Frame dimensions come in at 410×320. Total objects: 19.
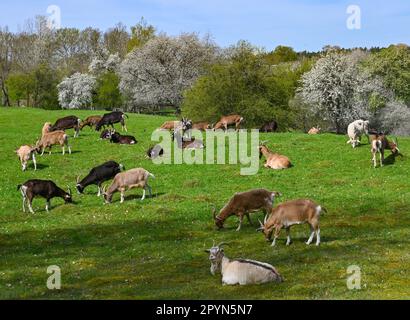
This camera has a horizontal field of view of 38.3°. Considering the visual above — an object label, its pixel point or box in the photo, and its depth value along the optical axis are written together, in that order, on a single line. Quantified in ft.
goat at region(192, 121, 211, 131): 147.54
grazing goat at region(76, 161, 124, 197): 96.02
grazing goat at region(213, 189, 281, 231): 71.41
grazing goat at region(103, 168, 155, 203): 89.81
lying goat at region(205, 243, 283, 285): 48.80
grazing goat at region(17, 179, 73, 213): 84.79
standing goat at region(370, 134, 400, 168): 107.96
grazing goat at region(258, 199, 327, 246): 60.95
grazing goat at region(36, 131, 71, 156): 125.59
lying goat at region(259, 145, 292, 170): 110.01
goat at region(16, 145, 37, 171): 113.29
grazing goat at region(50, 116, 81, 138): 146.28
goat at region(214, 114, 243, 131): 151.12
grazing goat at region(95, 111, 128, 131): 155.53
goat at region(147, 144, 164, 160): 118.93
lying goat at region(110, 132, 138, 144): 135.54
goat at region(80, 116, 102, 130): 160.56
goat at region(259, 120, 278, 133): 162.71
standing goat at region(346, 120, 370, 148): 123.34
